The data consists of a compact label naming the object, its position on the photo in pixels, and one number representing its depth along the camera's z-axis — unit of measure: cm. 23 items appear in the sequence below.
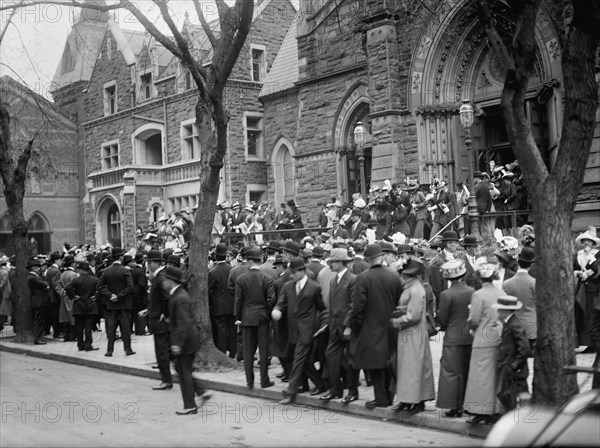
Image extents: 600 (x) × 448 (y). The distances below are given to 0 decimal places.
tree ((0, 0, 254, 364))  1263
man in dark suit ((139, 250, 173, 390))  1093
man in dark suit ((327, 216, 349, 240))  1783
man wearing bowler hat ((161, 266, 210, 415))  934
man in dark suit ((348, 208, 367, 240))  1836
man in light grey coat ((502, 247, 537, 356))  908
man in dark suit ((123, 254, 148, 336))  1645
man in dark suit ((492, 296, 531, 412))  765
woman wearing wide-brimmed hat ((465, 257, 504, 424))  799
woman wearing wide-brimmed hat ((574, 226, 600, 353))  1141
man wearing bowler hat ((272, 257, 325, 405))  1020
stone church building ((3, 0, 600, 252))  2169
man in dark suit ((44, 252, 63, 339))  1831
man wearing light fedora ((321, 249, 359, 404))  976
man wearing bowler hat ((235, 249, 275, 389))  1113
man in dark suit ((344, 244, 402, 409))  920
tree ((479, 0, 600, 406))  779
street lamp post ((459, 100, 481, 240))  1642
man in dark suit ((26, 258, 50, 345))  1850
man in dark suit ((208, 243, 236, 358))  1346
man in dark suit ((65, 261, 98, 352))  1612
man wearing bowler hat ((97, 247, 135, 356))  1494
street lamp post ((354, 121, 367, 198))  2189
